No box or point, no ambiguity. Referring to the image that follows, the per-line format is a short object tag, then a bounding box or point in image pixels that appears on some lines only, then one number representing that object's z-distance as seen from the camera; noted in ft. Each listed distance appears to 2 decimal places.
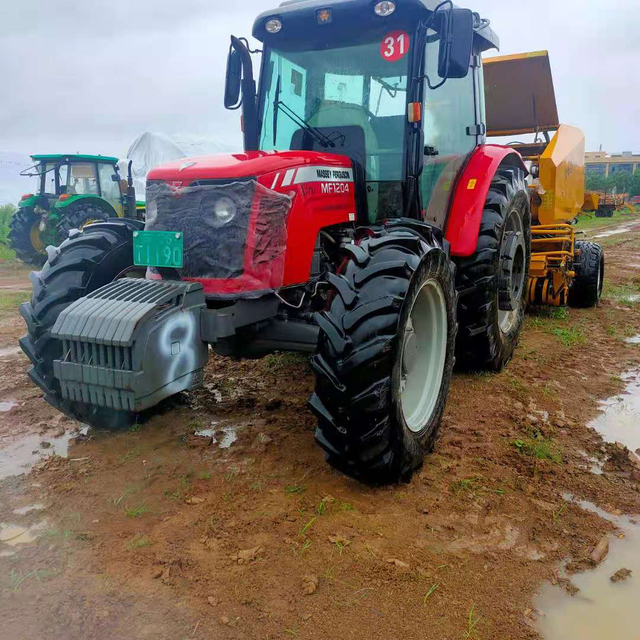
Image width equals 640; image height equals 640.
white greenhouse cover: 88.69
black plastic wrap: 10.23
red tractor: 9.33
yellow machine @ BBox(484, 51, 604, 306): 21.74
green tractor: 41.98
